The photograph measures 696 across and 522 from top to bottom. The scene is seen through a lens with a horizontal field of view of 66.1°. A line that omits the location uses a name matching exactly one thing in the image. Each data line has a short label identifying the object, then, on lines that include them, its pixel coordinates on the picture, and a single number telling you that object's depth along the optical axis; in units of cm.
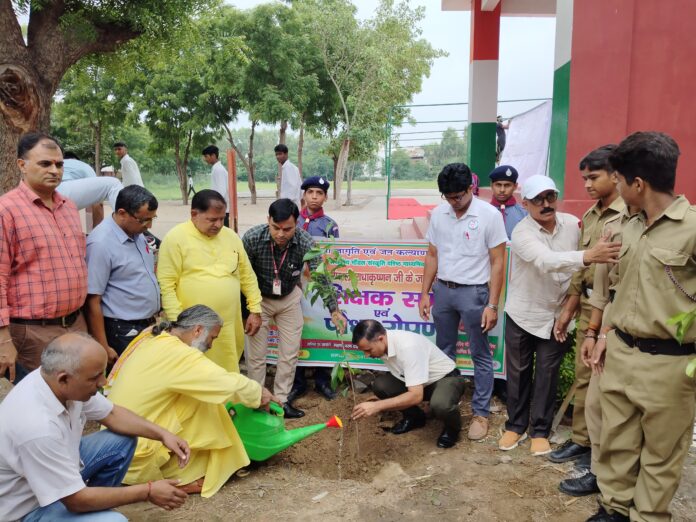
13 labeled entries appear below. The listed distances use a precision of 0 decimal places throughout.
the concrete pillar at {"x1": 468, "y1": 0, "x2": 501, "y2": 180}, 959
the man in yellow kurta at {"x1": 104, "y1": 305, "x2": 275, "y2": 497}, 289
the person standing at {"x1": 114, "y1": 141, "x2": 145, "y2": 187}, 887
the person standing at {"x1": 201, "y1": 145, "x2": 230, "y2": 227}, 905
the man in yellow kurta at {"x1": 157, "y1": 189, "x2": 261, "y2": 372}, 358
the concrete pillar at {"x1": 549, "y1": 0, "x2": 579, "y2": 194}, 483
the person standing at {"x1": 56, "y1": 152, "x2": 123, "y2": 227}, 369
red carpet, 1599
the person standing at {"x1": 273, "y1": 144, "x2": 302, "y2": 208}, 983
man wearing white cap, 329
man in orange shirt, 285
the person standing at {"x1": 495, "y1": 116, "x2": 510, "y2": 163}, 1003
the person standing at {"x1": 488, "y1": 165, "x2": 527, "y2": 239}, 464
